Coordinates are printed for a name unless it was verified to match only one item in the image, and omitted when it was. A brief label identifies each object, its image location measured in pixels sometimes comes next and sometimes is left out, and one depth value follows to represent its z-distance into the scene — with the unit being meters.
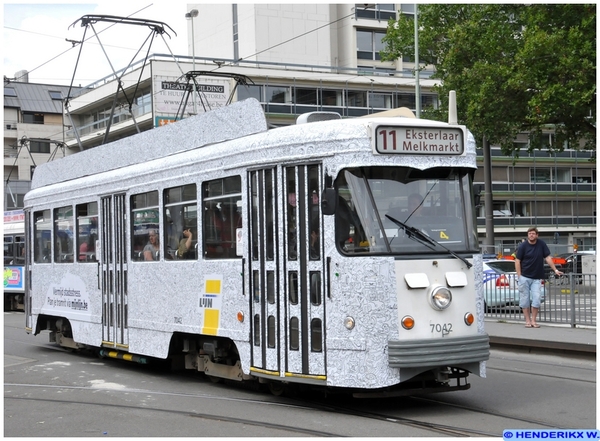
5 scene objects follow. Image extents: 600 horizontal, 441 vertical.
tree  26.36
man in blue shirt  15.74
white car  17.08
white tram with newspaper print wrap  8.54
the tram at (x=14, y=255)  28.08
